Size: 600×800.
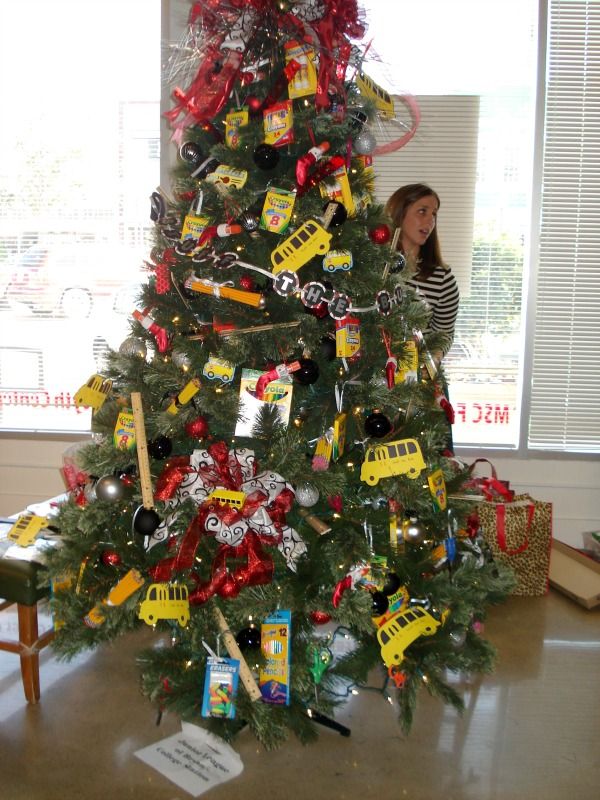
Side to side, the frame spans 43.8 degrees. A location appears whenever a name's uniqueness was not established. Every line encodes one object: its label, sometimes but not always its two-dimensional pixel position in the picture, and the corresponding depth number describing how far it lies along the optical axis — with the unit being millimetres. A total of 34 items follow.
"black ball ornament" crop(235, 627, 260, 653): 1812
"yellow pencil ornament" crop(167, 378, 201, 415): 1793
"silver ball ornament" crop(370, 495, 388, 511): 1845
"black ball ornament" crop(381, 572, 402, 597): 1795
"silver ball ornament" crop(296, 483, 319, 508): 1750
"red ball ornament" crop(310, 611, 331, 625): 1821
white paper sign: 1808
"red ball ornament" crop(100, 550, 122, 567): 1850
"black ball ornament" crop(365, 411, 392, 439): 1762
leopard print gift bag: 2906
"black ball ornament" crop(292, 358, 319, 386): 1757
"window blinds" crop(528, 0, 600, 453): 3328
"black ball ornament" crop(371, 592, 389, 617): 1790
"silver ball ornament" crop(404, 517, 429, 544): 1815
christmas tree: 1769
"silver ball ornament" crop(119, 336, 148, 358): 1941
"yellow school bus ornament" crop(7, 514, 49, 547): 1929
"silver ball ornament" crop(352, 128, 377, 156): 1887
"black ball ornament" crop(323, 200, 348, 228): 1795
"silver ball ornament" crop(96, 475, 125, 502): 1791
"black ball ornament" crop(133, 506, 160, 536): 1755
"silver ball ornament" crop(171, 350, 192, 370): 1811
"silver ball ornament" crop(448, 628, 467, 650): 1888
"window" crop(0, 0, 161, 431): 3502
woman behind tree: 2834
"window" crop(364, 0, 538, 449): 3357
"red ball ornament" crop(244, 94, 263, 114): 1815
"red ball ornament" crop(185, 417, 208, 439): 1820
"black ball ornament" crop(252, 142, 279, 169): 1750
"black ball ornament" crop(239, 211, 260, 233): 1791
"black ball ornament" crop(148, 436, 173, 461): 1820
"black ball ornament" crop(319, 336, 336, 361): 1831
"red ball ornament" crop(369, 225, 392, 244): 1858
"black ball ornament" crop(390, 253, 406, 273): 1903
